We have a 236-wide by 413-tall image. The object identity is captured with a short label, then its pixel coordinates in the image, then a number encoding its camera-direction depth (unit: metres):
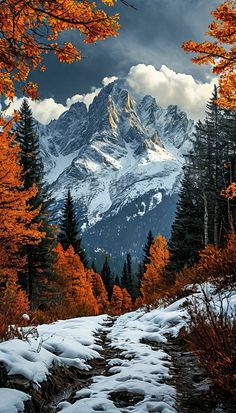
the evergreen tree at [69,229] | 40.66
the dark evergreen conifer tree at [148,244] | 61.58
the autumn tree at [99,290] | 59.03
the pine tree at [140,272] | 73.09
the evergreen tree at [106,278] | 82.61
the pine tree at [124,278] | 84.56
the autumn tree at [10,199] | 13.45
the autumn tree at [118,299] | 61.75
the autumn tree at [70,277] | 31.53
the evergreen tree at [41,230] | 21.45
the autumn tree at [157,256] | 40.43
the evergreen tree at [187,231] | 27.69
